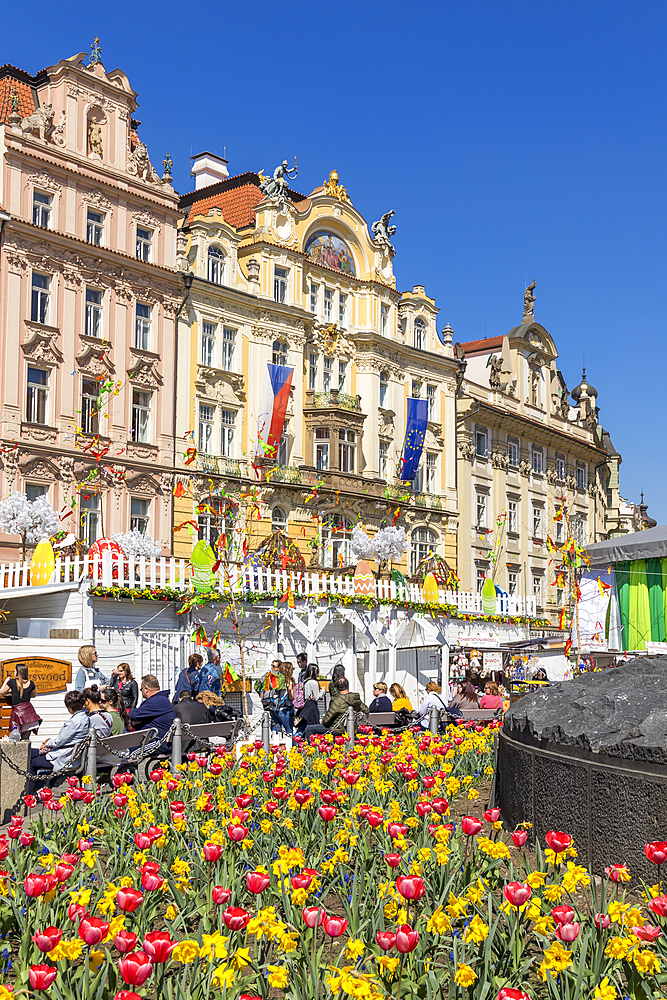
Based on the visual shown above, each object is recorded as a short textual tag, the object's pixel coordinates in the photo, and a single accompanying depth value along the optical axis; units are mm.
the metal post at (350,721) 12866
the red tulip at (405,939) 3727
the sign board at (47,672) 18219
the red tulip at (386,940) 3865
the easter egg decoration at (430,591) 30484
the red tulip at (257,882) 4461
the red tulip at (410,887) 4219
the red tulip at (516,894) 4266
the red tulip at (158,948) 3582
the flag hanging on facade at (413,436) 41781
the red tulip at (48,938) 3910
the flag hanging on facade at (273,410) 36375
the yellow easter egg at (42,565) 21422
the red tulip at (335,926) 3863
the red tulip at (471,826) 5516
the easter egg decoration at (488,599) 33625
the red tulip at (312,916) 4070
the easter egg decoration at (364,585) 27281
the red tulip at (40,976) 3471
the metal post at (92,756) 9562
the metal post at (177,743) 10633
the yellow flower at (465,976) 3693
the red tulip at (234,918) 3939
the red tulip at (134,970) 3479
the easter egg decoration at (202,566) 22427
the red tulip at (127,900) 4246
